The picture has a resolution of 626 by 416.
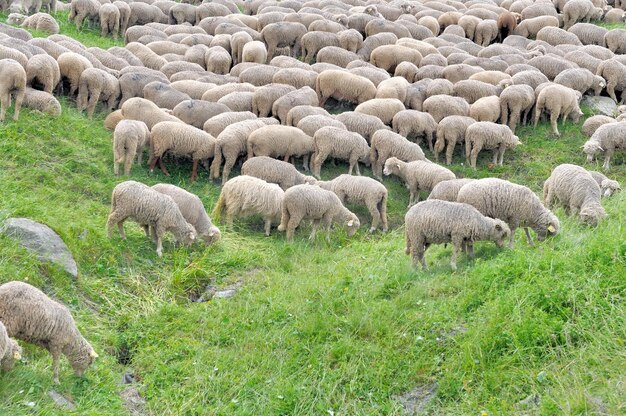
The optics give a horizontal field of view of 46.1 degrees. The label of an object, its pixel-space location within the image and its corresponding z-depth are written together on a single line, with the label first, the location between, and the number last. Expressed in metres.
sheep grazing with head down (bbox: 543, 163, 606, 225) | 10.13
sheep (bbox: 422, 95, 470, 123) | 15.27
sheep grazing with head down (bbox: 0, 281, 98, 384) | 6.93
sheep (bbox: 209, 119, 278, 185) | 13.41
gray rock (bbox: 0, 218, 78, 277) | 9.20
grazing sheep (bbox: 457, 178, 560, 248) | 9.70
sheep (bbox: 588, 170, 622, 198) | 11.41
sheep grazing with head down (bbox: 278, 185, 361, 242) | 11.38
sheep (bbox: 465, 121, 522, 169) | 14.24
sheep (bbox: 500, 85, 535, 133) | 15.34
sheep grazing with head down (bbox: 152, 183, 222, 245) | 11.14
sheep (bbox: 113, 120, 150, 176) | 12.80
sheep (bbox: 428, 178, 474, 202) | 11.30
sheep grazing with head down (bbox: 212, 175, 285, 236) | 11.70
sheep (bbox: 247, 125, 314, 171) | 13.42
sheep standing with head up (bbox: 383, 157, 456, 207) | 12.83
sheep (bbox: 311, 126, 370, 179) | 13.67
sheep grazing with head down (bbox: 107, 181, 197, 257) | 10.30
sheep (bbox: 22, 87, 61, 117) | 13.48
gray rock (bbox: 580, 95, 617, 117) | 16.44
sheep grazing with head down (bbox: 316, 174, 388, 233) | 12.31
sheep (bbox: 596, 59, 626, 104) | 17.17
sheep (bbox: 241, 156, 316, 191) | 12.76
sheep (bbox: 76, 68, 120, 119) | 14.81
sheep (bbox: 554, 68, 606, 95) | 16.56
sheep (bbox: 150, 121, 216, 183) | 13.23
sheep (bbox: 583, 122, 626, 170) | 13.63
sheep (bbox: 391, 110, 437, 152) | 14.69
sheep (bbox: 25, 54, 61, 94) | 13.88
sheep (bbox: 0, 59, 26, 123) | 12.63
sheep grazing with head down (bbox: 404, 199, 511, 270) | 9.12
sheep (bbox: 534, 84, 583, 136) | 15.37
